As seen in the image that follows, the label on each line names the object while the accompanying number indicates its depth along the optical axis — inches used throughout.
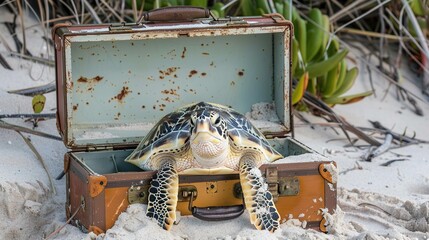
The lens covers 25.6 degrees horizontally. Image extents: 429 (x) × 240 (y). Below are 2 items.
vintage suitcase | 117.0
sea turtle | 113.7
